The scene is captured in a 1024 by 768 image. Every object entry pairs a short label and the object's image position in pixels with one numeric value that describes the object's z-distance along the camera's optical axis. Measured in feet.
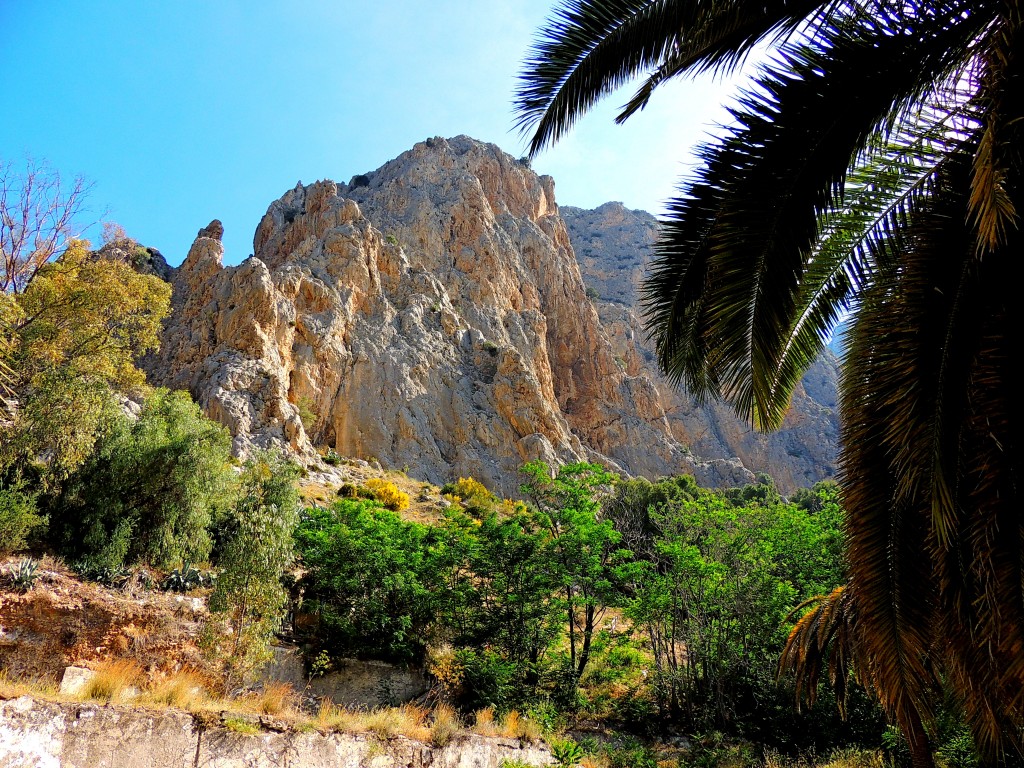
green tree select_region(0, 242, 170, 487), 36.55
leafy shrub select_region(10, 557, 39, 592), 32.32
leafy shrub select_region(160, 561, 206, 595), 38.99
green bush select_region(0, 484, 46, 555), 33.94
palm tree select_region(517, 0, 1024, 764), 10.43
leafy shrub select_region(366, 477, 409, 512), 87.40
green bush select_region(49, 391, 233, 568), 38.63
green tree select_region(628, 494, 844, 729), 46.42
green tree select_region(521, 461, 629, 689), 45.11
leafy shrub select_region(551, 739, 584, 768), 23.73
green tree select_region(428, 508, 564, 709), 44.75
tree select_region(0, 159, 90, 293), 43.20
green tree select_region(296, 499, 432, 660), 42.45
